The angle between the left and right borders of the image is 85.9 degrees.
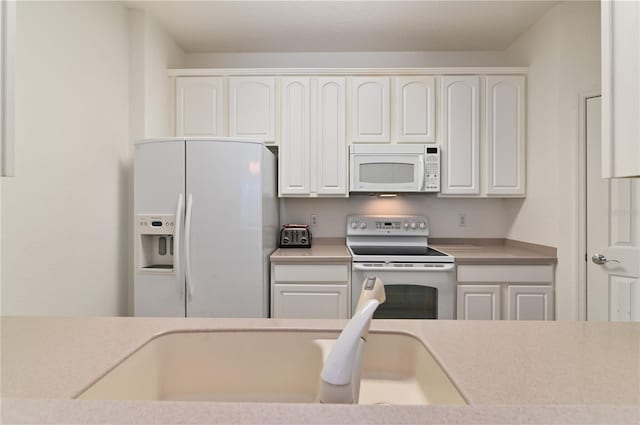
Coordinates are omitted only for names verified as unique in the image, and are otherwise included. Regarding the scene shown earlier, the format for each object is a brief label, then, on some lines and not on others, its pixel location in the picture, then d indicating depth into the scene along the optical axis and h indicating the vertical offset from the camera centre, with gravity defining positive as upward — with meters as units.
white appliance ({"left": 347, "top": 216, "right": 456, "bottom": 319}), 2.47 -0.50
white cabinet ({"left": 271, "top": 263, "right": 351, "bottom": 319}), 2.50 -0.58
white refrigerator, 2.27 -0.08
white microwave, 2.79 +0.36
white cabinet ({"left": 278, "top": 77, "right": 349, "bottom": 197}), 2.84 +0.65
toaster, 2.95 -0.22
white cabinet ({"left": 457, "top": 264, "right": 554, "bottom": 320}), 2.46 -0.57
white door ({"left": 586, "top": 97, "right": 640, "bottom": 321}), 2.07 -0.17
